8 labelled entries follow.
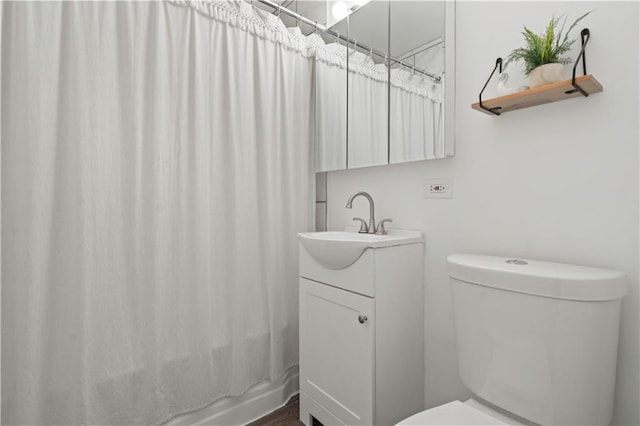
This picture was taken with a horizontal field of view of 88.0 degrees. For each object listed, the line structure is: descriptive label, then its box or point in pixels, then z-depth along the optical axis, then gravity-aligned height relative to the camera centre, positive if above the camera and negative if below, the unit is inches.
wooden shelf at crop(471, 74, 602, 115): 37.3 +14.0
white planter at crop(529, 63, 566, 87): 39.2 +16.3
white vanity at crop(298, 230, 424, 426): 49.4 -19.0
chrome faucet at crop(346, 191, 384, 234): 62.0 -2.3
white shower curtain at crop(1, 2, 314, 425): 42.4 +0.3
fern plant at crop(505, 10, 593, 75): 39.9 +20.1
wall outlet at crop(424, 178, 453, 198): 53.6 +3.7
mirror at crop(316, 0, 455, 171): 53.1 +22.7
